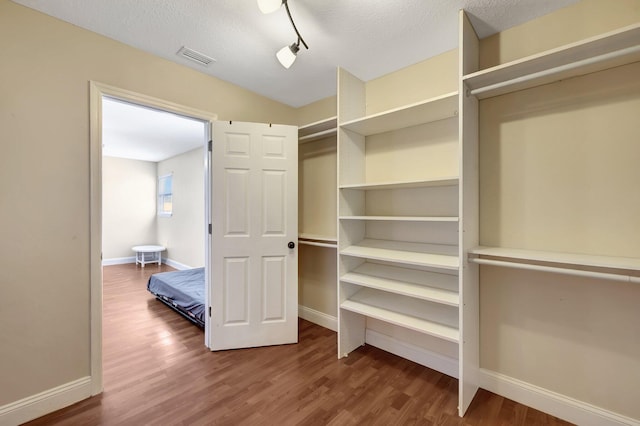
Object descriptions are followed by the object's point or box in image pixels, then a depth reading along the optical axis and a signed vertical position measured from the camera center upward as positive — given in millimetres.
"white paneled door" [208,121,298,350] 2471 -215
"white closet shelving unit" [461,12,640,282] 1323 +843
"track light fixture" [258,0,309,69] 1809 +1113
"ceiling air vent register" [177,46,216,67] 2129 +1320
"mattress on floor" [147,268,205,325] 3002 -986
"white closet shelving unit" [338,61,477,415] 1938 -93
